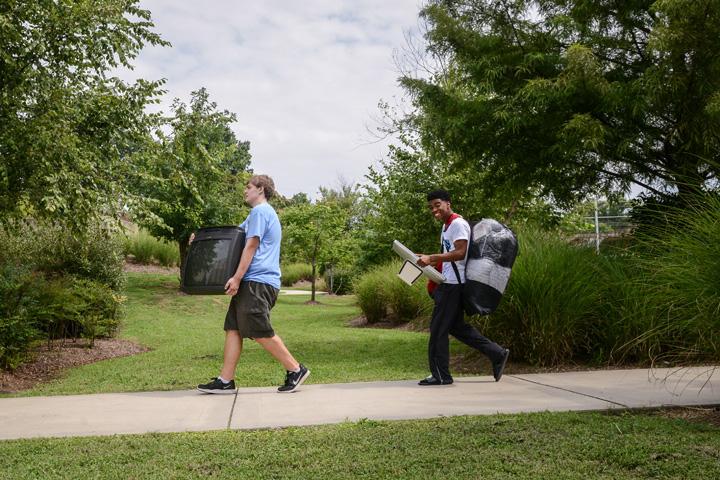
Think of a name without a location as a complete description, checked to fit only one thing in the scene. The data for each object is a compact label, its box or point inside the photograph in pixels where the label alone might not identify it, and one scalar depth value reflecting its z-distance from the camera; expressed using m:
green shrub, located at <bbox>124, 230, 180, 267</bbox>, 33.00
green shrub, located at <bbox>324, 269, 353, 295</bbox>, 39.84
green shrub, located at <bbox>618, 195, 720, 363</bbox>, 4.95
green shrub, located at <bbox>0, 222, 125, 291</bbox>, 14.01
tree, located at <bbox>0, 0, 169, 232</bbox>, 9.01
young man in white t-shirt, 6.73
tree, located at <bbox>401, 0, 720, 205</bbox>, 9.89
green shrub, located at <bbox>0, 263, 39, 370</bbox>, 8.58
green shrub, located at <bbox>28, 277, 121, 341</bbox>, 11.27
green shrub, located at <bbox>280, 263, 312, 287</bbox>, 46.78
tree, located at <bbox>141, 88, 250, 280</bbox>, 13.38
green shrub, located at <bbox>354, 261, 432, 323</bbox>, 17.28
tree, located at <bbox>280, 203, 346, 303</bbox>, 31.36
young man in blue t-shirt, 6.29
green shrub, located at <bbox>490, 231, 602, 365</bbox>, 8.02
